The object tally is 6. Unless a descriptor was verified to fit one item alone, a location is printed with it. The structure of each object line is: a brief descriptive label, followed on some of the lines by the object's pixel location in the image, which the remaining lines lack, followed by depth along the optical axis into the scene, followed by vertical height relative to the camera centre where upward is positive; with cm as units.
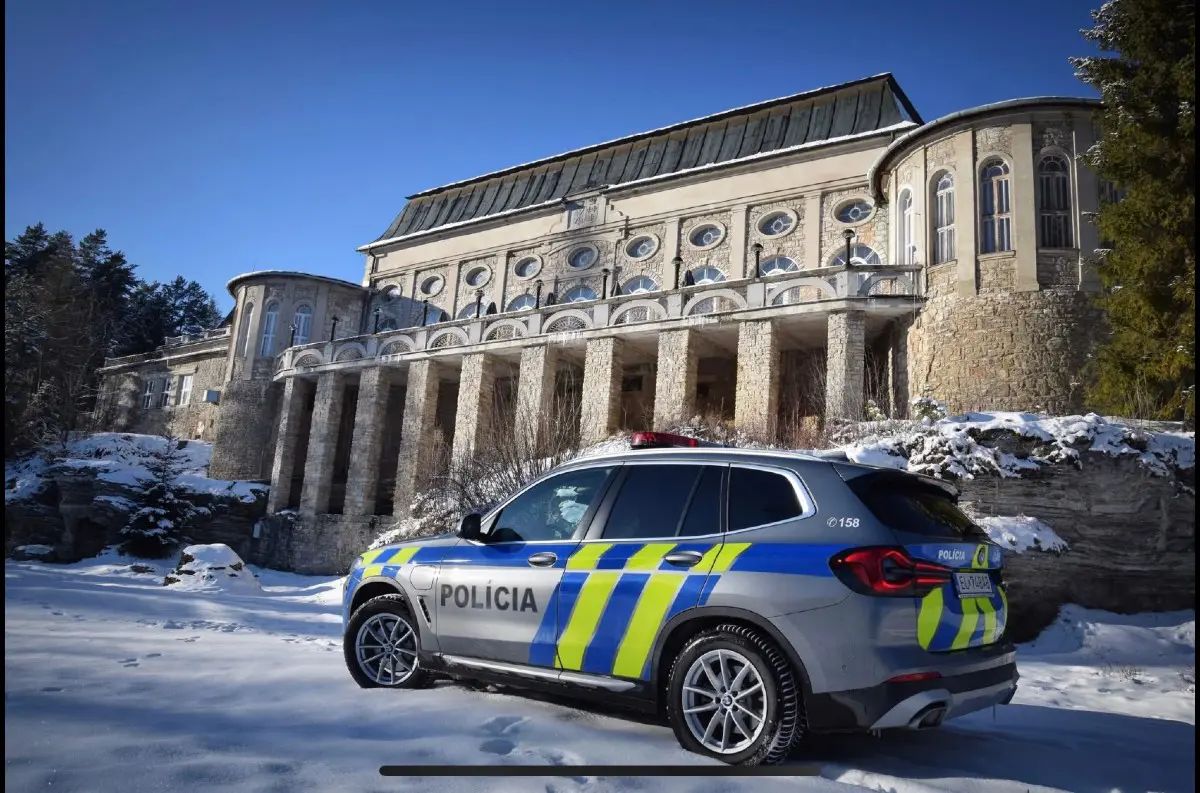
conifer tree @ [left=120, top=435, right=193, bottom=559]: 2338 -37
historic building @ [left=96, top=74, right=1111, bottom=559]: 1764 +736
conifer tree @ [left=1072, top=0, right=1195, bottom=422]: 1192 +629
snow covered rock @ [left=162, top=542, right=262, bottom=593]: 1348 -121
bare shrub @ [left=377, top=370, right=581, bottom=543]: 1462 +127
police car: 340 -31
